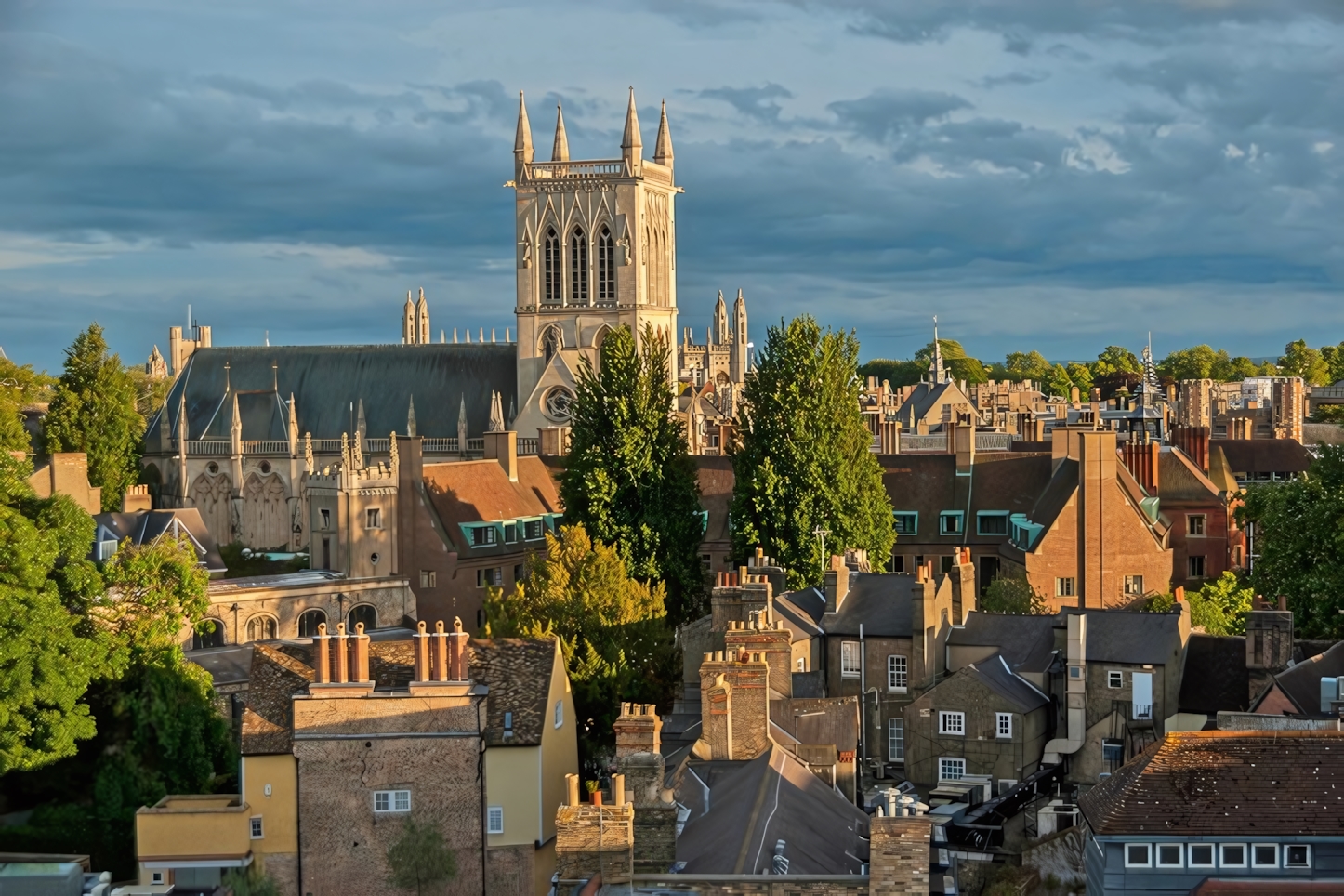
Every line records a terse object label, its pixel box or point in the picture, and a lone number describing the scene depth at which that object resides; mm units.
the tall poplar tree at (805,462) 73938
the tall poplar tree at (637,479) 73312
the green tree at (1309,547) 58906
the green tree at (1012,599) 66750
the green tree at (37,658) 49094
